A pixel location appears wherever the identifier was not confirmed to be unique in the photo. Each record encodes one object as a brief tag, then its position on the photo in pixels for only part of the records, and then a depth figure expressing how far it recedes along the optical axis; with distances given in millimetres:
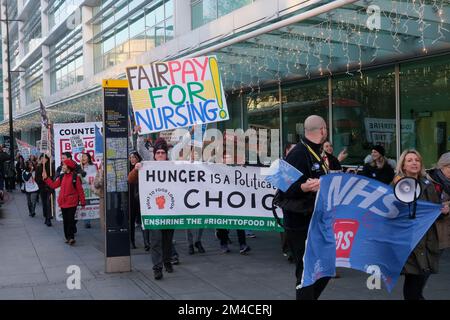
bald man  5090
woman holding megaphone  5215
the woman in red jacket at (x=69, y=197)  10562
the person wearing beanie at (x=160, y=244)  7281
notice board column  7586
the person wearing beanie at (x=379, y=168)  9219
